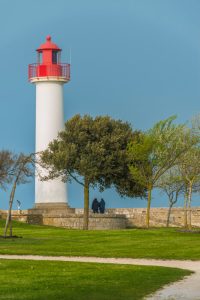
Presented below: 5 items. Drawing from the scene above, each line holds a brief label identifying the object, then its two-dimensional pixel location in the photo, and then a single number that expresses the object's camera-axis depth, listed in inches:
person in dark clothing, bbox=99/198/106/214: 2906.0
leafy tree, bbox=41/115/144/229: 2640.3
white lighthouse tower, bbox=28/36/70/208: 2834.6
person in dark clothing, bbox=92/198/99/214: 2901.1
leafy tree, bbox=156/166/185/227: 2699.6
